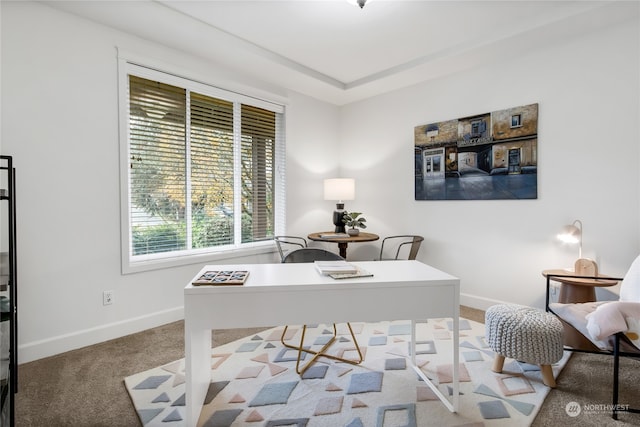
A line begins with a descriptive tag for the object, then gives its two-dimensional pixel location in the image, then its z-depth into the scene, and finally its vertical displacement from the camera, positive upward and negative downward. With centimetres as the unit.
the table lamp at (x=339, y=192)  407 +20
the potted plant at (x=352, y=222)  394 -17
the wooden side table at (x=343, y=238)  364 -34
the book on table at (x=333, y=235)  375 -32
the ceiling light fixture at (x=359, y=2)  232 +145
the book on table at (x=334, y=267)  175 -32
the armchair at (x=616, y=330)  171 -64
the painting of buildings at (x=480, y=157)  305 +52
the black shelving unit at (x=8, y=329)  152 -58
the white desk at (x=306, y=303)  154 -46
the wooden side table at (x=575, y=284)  238 -55
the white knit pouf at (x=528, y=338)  196 -78
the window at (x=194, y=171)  288 +37
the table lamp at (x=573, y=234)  268 -21
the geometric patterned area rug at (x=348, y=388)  170 -107
